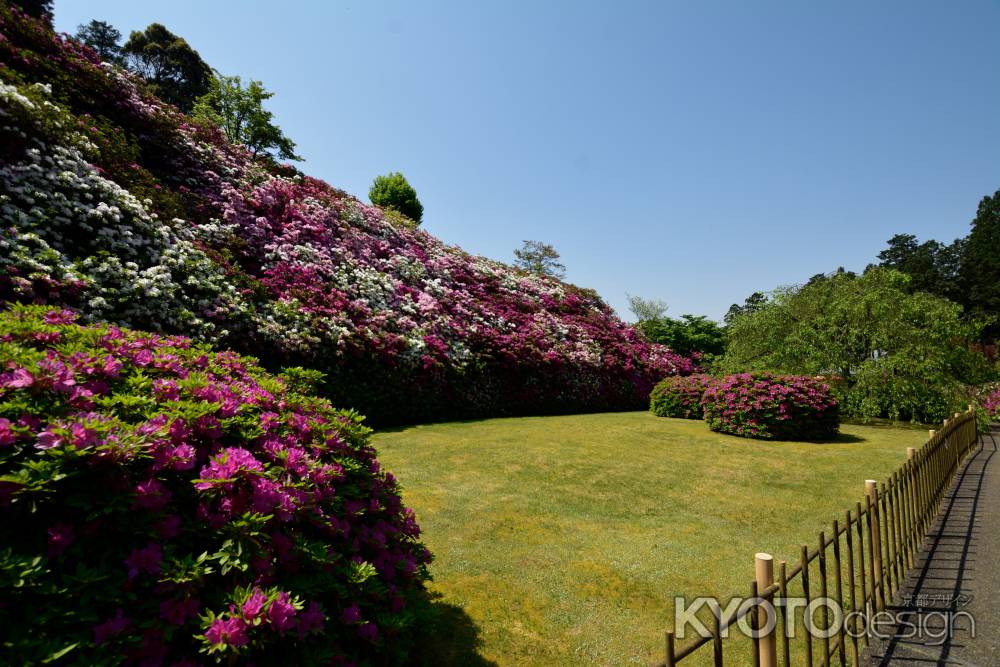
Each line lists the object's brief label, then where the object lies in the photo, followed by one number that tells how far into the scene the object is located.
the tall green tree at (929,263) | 49.69
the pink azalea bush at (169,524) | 1.58
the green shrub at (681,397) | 15.37
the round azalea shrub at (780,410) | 11.62
